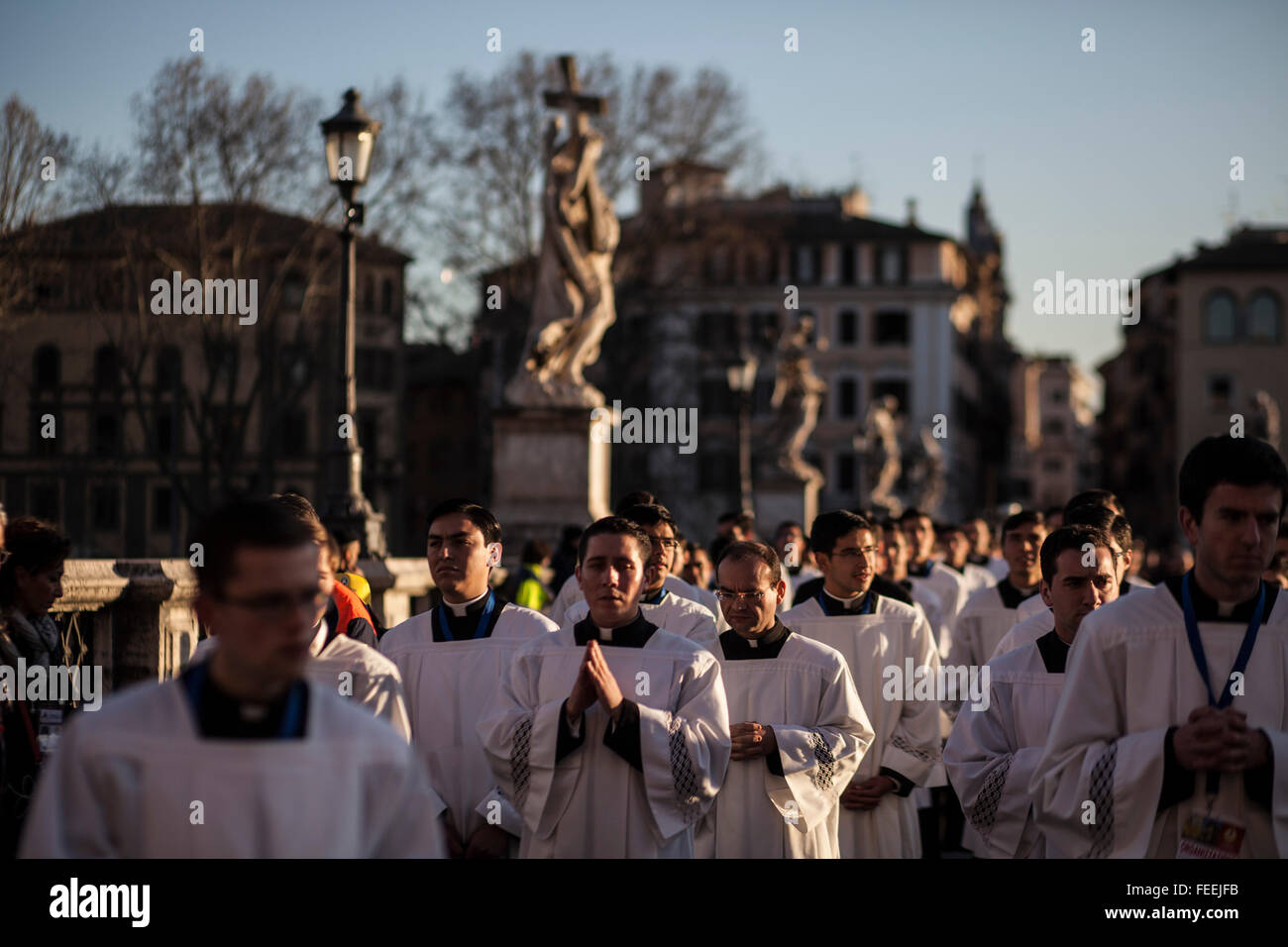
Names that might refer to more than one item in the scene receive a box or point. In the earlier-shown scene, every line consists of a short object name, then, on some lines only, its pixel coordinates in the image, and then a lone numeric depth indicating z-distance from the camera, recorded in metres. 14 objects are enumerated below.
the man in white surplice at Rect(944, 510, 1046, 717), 10.73
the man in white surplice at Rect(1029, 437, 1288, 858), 4.81
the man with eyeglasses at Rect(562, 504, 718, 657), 8.62
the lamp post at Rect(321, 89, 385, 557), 13.28
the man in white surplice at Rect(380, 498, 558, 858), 7.00
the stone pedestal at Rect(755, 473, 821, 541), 37.44
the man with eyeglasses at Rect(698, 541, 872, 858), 6.91
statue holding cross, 19.38
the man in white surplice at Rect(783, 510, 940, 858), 8.31
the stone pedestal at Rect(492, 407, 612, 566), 19.80
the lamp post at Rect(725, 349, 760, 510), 28.27
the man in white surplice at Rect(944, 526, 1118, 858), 6.68
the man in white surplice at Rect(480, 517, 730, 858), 6.06
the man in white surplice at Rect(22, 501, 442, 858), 3.56
